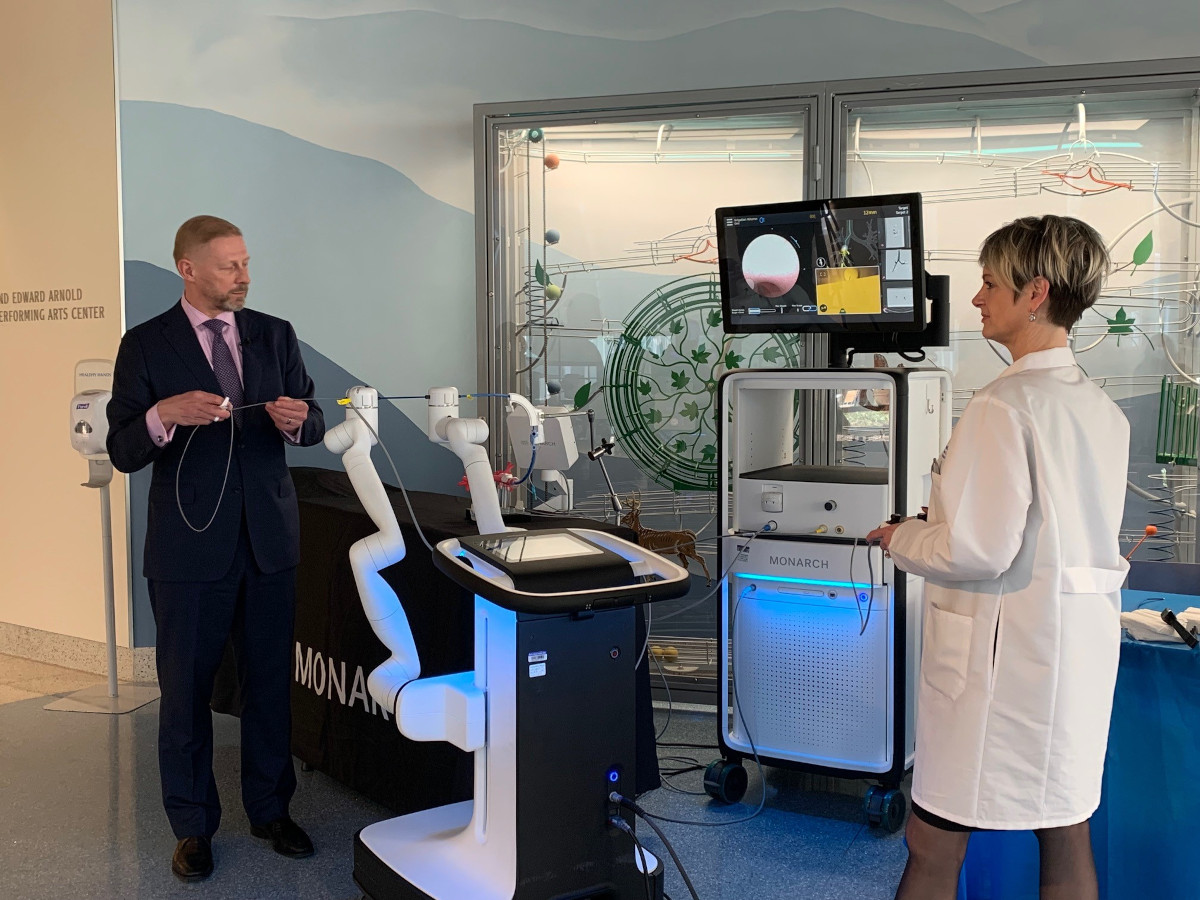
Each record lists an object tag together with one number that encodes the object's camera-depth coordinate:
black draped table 2.91
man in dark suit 2.70
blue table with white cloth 2.13
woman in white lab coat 1.80
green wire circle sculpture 4.25
